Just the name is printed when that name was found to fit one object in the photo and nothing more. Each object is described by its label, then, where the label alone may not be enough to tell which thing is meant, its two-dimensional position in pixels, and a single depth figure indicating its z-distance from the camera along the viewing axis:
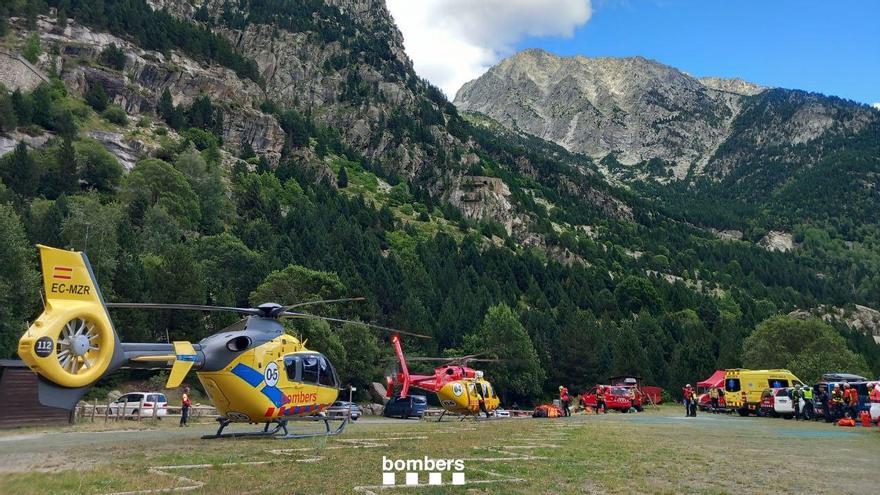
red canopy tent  56.13
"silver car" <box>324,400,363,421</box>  32.66
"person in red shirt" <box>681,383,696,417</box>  35.62
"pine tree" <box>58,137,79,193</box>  72.19
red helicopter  33.50
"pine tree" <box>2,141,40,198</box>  67.31
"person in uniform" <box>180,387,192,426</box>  24.36
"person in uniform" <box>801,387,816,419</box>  30.25
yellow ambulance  37.16
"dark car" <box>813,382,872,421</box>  26.60
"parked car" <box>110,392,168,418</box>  28.80
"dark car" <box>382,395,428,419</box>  39.72
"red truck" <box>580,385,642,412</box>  44.12
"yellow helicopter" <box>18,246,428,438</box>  12.01
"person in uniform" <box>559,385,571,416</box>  37.97
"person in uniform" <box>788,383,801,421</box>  31.25
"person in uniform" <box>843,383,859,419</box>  26.42
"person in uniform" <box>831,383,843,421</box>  28.02
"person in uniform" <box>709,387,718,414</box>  43.08
